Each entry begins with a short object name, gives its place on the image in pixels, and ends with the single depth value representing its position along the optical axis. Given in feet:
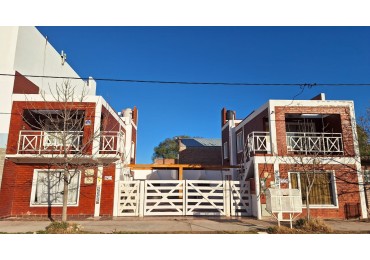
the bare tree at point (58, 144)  40.83
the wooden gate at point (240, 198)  43.32
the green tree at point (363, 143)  45.53
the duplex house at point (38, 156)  40.14
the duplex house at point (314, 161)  41.52
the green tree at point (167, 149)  169.27
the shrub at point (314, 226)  29.20
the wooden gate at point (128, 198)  42.11
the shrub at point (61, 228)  26.37
